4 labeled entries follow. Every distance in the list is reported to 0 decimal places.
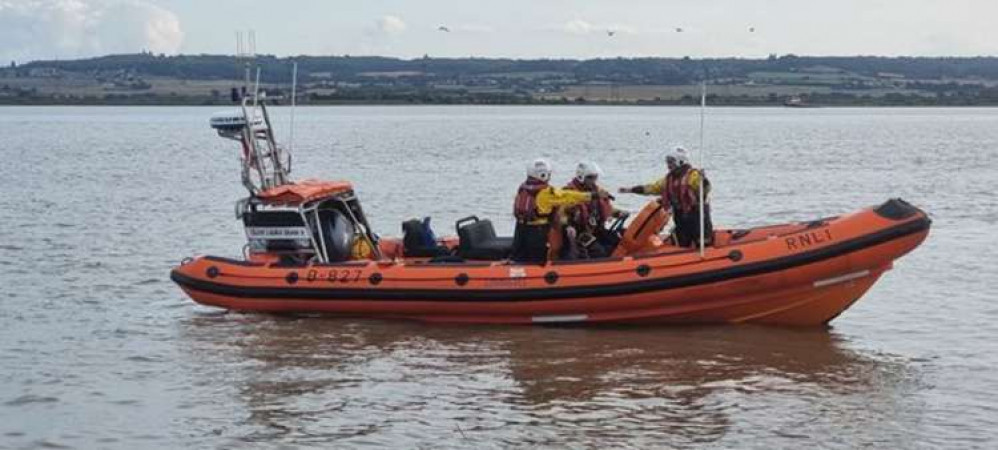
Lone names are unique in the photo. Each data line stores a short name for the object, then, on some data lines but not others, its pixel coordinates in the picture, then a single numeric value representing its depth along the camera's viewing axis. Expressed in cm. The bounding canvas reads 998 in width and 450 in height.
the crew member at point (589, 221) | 1267
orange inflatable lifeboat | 1193
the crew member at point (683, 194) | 1255
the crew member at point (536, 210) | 1248
